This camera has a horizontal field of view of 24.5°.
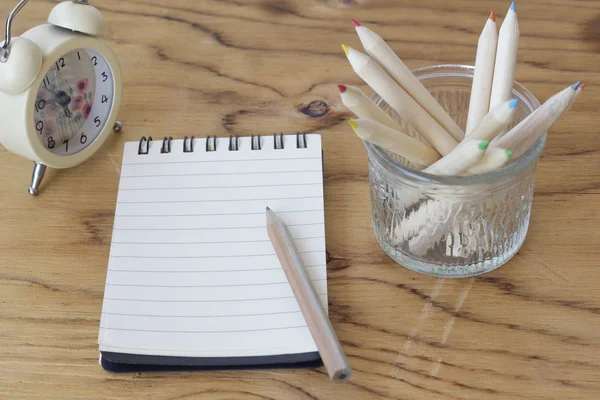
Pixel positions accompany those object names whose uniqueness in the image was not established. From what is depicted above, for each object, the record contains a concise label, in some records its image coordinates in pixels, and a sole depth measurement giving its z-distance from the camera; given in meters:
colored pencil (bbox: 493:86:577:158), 0.57
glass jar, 0.59
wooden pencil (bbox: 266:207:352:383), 0.58
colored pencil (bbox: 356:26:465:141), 0.59
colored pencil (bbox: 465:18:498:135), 0.60
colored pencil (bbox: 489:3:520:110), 0.59
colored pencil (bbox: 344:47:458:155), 0.58
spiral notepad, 0.61
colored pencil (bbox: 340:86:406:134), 0.57
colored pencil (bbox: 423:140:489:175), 0.56
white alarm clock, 0.64
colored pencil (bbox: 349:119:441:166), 0.56
